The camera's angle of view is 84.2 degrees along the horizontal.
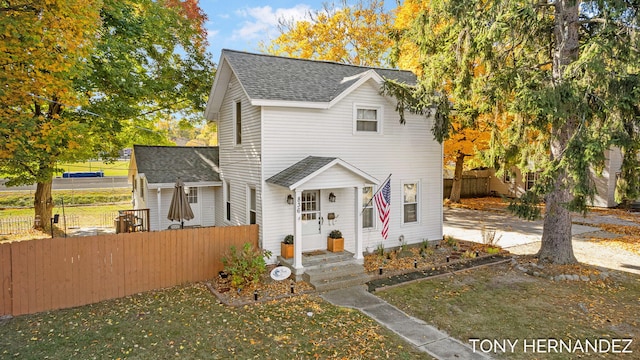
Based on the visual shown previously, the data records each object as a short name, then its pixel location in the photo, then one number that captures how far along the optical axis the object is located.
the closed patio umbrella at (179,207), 11.82
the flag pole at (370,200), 12.12
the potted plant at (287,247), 11.18
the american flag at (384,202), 11.91
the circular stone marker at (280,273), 10.21
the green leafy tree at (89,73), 8.62
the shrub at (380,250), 12.73
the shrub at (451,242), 14.42
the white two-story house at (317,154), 11.11
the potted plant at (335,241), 11.89
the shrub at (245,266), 9.65
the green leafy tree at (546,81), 9.02
